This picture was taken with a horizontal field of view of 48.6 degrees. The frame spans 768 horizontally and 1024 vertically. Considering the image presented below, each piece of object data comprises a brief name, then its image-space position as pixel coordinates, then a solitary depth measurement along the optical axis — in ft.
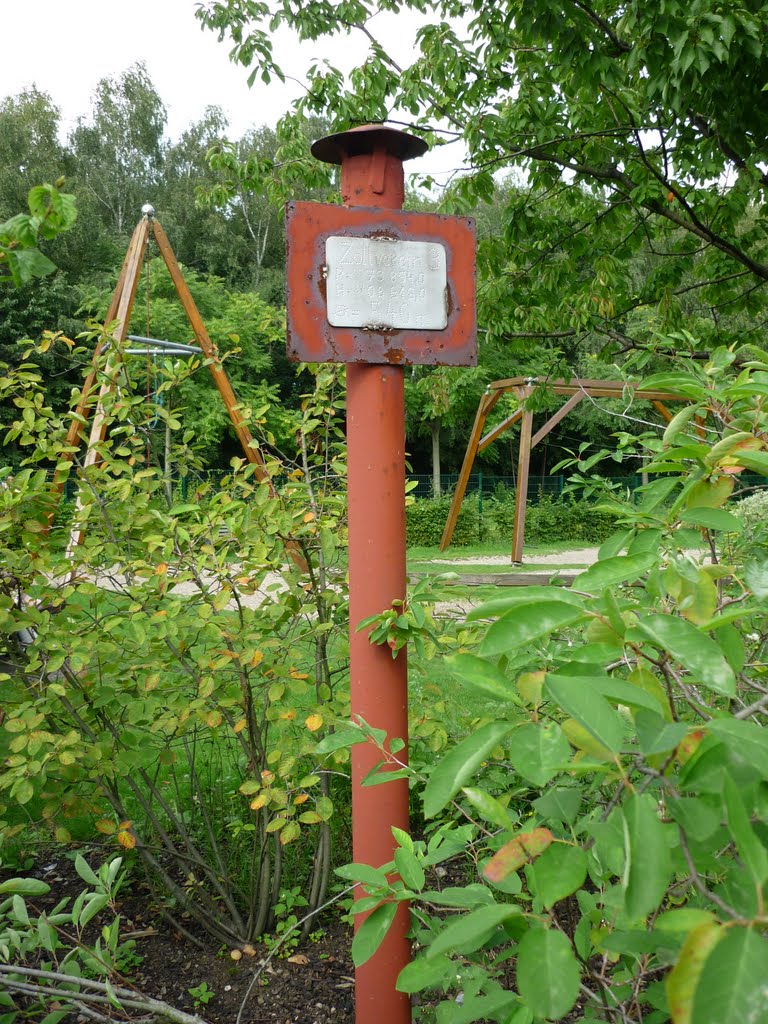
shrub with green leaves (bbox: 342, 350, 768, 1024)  1.94
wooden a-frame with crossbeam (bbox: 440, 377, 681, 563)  43.04
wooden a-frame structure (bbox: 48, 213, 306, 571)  8.32
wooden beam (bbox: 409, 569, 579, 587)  34.86
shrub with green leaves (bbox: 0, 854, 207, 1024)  4.48
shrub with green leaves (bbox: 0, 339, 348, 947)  7.24
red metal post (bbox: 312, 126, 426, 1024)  6.18
